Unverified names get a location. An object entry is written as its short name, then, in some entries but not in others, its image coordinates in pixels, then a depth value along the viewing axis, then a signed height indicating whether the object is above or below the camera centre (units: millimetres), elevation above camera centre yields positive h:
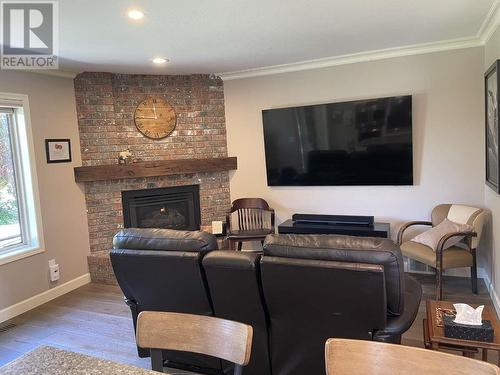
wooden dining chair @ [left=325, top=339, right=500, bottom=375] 1087 -612
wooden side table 1874 -953
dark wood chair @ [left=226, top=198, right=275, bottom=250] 4730 -770
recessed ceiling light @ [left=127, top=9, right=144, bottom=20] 2682 +1097
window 3895 -105
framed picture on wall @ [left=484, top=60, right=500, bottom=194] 3059 +203
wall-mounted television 4312 +156
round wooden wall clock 4930 +642
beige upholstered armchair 3508 -955
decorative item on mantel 4738 +142
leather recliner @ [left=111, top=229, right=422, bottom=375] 1988 -719
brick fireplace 4629 +367
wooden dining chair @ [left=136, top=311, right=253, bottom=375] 1292 -606
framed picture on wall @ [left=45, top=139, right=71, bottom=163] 4203 +261
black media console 4188 -799
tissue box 1891 -908
